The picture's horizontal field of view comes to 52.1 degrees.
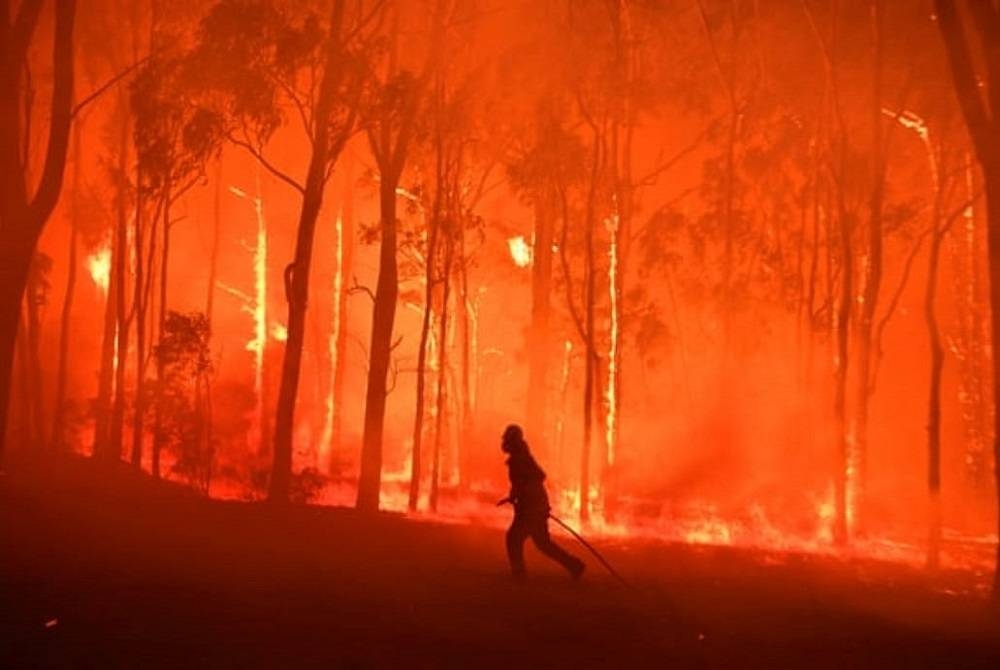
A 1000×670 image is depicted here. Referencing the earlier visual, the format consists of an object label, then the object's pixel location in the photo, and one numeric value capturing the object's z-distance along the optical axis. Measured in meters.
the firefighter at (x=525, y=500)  11.66
